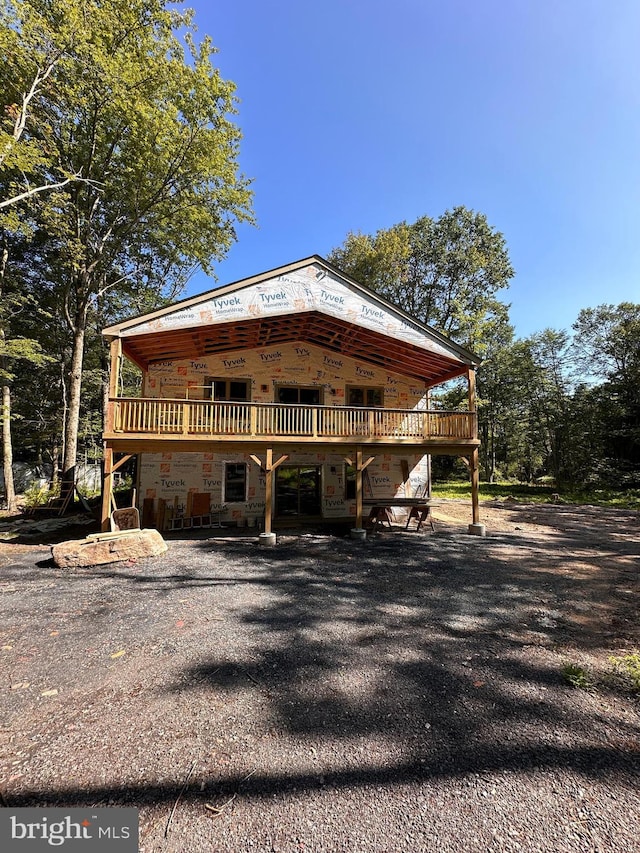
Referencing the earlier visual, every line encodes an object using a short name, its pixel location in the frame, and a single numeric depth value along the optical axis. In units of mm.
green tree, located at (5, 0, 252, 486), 12602
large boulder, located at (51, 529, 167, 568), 7078
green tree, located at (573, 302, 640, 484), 23766
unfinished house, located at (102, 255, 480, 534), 9500
